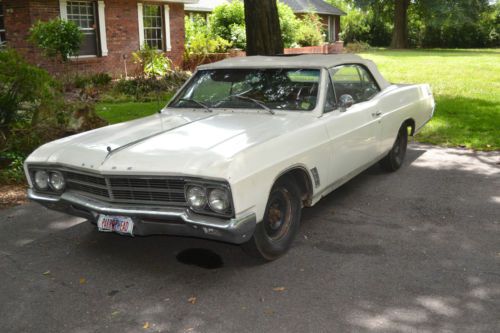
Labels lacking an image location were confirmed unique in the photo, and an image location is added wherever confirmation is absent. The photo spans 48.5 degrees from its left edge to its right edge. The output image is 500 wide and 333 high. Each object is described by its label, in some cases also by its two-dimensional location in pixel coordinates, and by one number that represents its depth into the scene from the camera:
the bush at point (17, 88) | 7.20
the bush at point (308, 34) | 27.77
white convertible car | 3.87
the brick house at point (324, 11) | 35.97
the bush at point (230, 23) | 22.77
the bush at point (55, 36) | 14.35
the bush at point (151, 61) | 17.08
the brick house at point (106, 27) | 15.60
